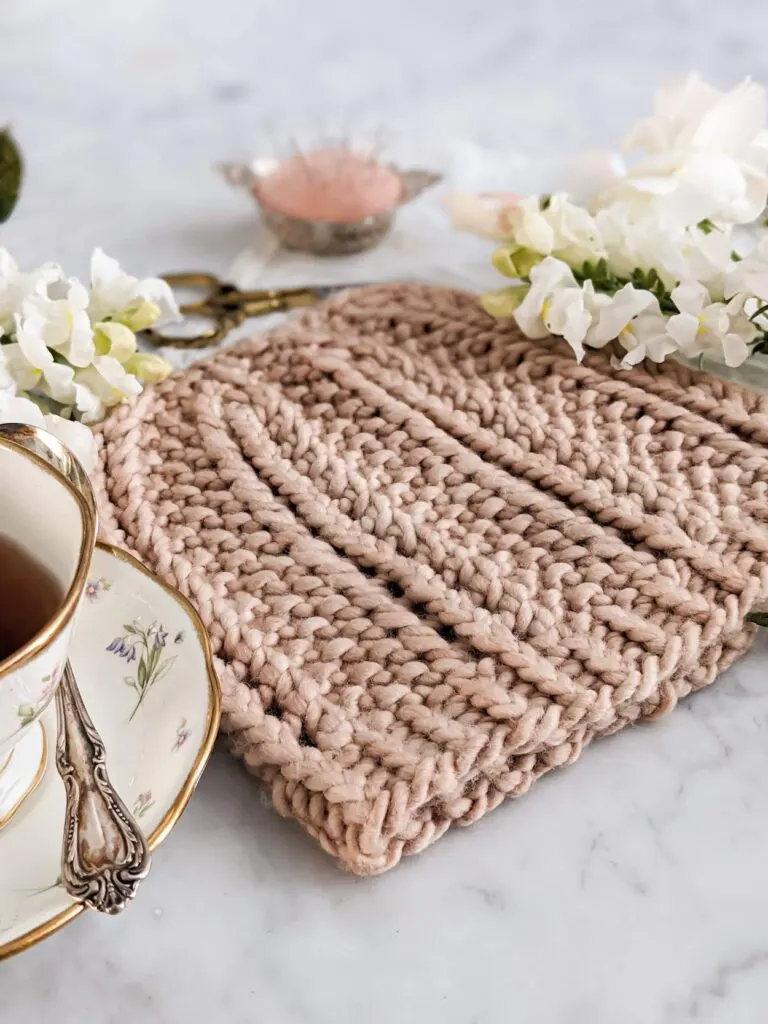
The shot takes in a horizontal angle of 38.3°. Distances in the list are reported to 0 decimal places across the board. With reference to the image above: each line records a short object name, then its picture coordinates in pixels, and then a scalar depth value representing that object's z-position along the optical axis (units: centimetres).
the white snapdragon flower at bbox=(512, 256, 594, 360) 65
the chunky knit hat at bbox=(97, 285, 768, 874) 49
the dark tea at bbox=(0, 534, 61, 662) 44
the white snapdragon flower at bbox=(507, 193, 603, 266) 69
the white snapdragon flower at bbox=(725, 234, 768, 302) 61
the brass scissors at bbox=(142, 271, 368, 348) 81
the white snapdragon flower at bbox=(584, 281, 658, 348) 64
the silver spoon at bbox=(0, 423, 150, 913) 40
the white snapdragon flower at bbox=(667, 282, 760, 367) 62
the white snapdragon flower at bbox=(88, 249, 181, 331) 66
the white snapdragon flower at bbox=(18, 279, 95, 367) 62
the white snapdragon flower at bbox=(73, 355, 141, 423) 63
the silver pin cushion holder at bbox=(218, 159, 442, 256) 87
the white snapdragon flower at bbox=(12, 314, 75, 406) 61
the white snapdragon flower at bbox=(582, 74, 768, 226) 66
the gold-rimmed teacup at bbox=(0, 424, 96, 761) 40
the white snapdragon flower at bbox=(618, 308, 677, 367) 64
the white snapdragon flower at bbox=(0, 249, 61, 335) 63
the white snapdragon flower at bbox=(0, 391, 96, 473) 56
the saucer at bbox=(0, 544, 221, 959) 42
